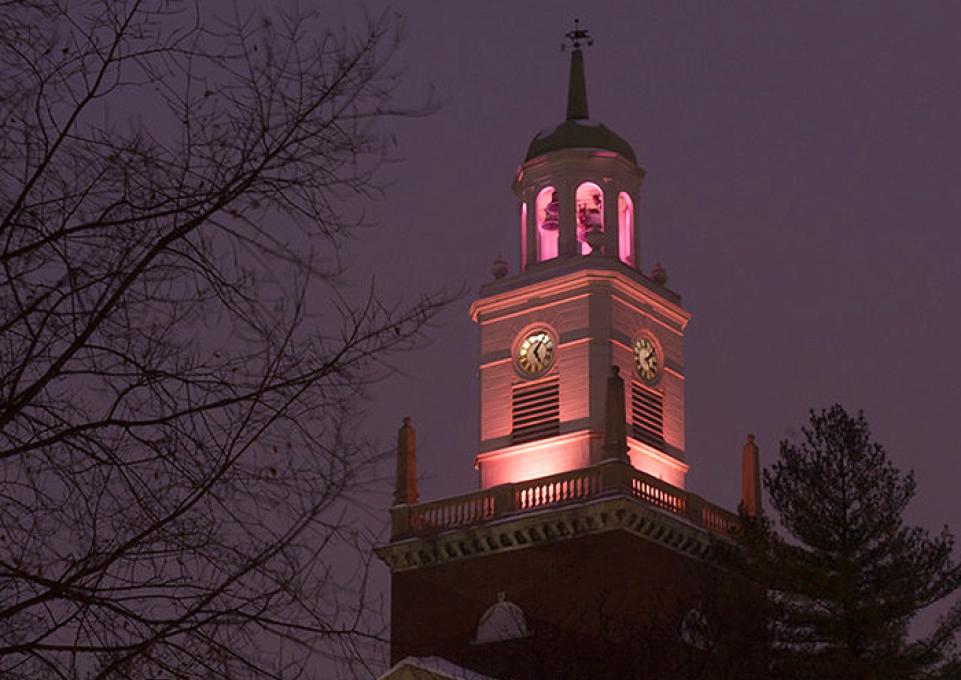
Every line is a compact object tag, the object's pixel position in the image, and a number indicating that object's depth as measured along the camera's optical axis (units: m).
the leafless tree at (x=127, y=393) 9.72
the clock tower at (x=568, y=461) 49.69
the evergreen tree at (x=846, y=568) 39.56
